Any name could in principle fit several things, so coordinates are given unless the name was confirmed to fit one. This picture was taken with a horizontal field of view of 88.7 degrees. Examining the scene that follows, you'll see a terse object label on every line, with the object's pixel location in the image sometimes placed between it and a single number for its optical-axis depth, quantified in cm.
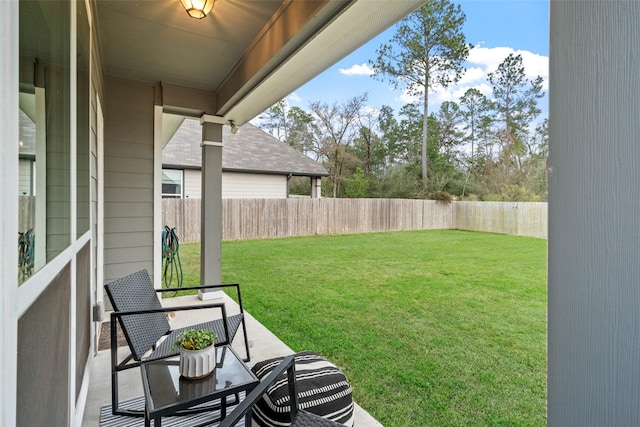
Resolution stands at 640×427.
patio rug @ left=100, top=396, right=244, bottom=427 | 190
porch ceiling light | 223
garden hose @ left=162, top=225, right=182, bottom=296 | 521
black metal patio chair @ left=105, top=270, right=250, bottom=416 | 200
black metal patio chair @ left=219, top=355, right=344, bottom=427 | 101
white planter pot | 160
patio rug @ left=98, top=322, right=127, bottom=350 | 296
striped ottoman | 162
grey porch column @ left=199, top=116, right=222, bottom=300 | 430
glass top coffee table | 141
